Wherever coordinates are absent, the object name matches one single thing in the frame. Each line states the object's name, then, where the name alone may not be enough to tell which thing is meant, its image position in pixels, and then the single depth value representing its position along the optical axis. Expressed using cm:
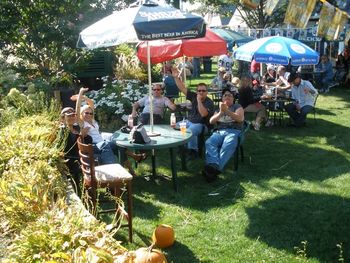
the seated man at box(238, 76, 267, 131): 928
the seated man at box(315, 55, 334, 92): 1527
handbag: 556
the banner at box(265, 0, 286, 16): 781
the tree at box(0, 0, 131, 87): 1006
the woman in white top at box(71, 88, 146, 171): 578
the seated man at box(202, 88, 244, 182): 611
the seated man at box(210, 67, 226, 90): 1150
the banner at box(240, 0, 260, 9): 724
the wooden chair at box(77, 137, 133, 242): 422
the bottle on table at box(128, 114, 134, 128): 646
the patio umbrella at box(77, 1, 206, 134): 529
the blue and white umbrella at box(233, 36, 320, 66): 884
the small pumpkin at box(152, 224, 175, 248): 416
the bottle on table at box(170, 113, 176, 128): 665
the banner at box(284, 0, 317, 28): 764
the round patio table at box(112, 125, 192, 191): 550
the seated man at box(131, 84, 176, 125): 810
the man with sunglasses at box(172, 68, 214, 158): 711
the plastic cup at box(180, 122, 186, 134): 615
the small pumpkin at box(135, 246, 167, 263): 307
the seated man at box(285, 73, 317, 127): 955
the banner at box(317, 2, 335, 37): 879
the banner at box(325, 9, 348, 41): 873
